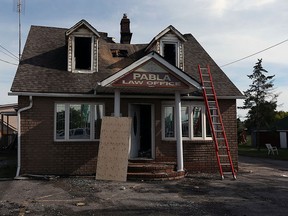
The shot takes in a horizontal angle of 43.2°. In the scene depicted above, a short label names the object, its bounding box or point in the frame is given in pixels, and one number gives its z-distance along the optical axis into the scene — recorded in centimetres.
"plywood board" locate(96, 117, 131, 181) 1241
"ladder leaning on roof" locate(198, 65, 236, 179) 1388
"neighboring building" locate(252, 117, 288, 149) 4369
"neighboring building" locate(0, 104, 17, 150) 2785
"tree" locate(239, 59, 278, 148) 5412
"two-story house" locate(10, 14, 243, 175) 1319
